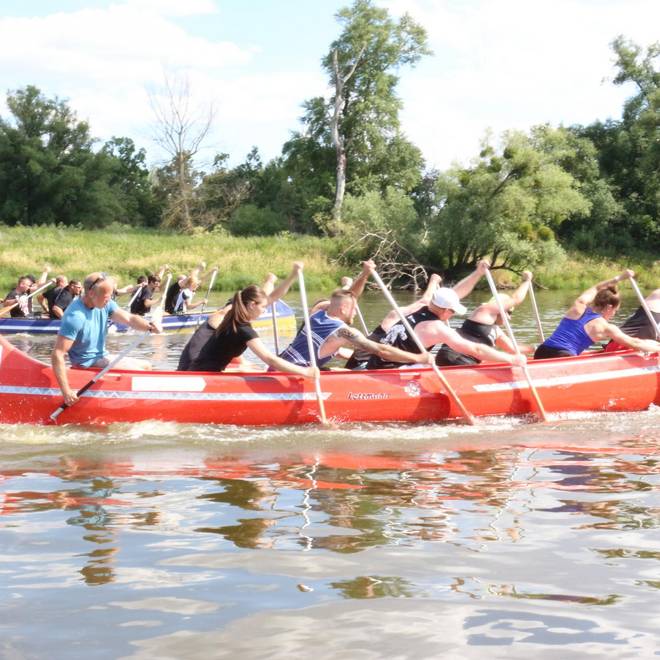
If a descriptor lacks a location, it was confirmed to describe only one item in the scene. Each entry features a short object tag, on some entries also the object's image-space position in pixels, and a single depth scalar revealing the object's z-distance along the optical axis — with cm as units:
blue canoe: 1895
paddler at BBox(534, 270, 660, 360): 978
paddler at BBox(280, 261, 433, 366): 902
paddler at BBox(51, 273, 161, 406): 816
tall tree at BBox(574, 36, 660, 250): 4694
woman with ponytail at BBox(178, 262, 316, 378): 830
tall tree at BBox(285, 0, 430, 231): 4784
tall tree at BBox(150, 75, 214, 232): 5328
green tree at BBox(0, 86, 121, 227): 5997
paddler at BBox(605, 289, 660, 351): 1079
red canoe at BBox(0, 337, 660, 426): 862
